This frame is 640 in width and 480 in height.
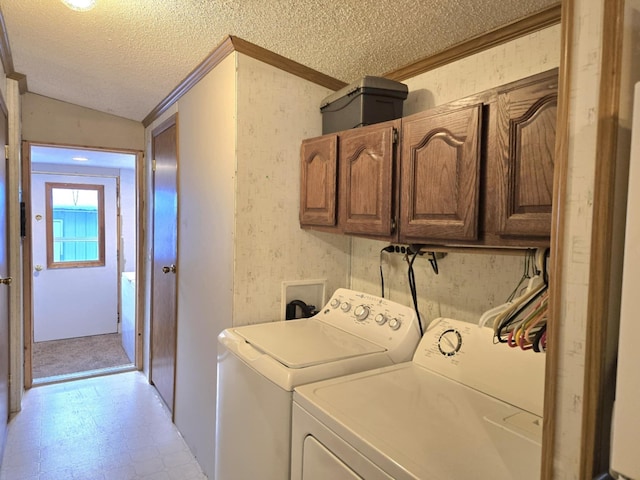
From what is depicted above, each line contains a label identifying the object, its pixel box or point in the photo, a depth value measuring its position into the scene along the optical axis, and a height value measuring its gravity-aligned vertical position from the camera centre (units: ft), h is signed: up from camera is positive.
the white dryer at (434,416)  3.10 -1.74
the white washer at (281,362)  4.48 -1.64
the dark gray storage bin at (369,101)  5.64 +1.81
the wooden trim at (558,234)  2.21 -0.02
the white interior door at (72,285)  14.99 -2.45
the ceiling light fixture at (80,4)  5.44 +2.95
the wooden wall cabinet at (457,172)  3.59 +0.61
